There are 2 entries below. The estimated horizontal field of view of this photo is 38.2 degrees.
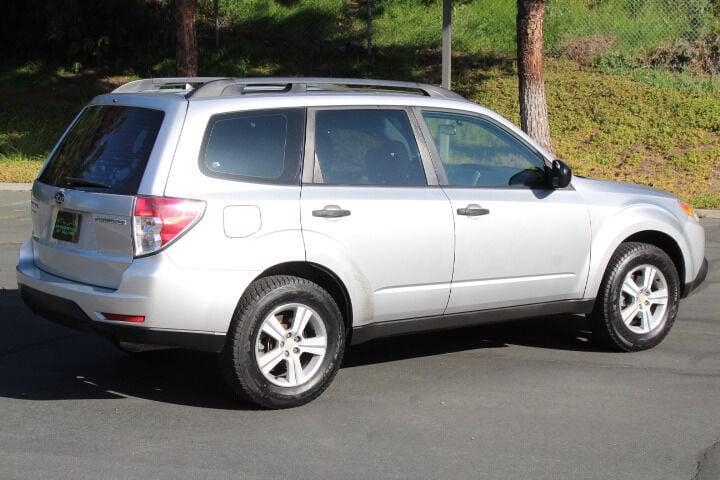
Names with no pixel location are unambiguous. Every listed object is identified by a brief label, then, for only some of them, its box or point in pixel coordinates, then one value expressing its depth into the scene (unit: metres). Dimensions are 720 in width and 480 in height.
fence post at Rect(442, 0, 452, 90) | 14.34
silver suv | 5.53
